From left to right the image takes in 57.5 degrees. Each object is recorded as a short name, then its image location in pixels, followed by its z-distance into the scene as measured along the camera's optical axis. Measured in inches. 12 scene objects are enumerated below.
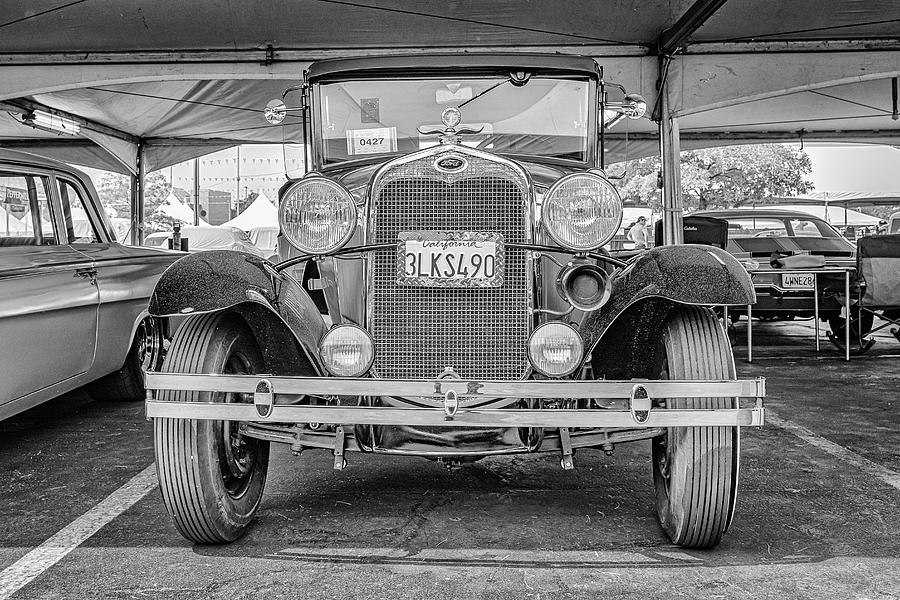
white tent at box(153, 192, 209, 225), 1059.8
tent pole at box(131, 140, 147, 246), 496.7
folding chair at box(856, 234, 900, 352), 307.3
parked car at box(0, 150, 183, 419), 160.1
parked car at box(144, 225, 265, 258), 794.8
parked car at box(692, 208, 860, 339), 336.2
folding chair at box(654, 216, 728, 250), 347.3
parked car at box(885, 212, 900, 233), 636.1
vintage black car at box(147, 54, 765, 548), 105.4
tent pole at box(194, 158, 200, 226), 1331.2
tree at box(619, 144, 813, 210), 1079.6
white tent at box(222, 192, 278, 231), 863.1
